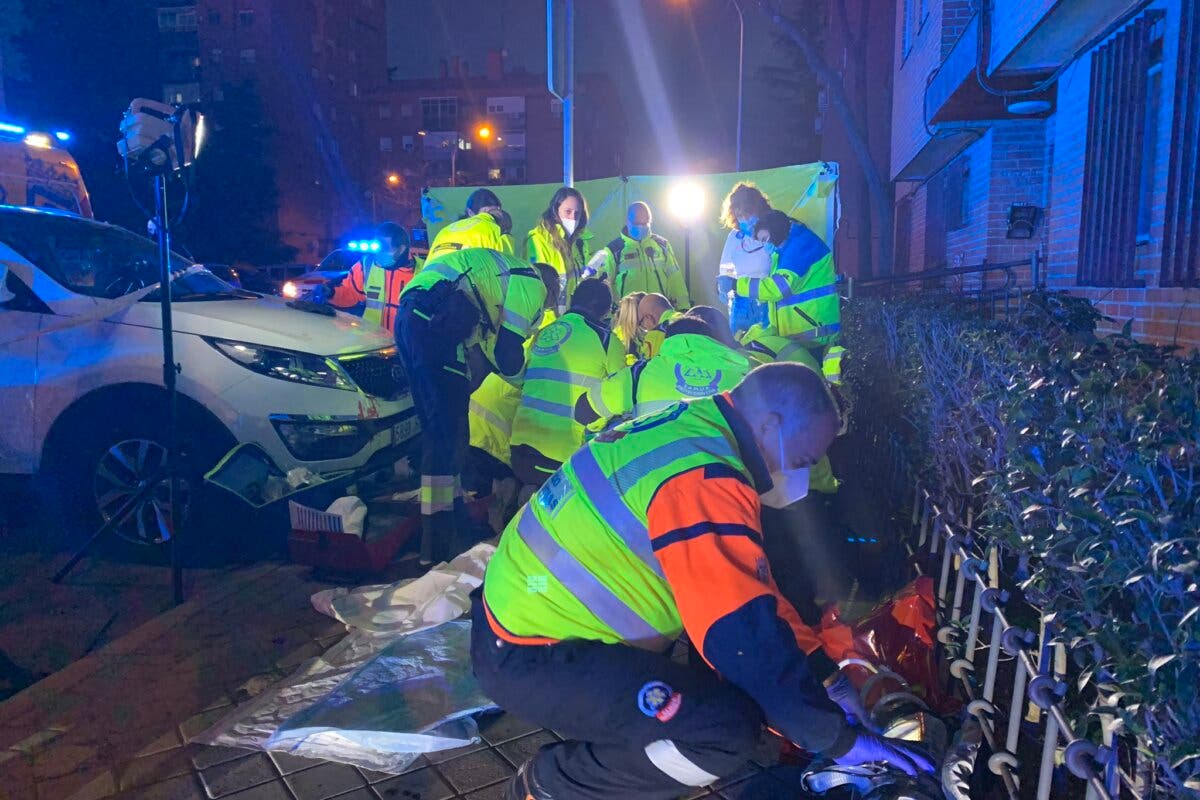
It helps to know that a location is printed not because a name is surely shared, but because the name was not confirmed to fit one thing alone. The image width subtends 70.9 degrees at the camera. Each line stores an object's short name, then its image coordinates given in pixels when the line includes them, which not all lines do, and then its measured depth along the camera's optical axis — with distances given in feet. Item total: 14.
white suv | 15.53
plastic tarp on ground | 9.58
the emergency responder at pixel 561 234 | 23.58
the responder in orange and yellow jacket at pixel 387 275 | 21.91
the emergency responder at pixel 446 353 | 15.40
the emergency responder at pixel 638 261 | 25.84
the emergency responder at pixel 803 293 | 18.53
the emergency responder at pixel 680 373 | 12.76
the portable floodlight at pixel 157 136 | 13.44
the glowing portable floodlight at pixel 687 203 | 28.99
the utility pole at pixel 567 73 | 32.60
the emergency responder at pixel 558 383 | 15.01
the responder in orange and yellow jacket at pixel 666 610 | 6.26
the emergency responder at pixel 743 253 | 19.39
